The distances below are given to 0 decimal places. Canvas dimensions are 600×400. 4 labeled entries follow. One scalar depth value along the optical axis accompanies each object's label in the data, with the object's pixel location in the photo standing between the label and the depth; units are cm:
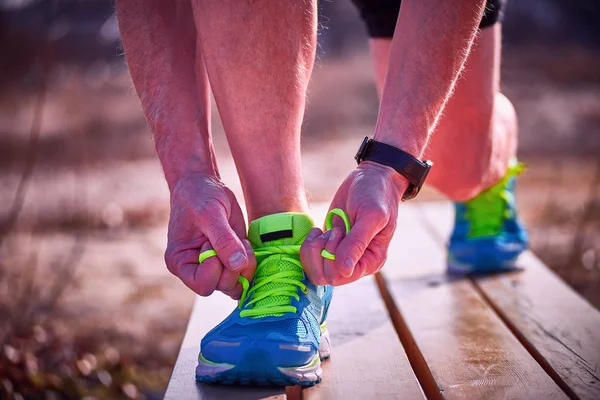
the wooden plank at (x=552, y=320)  125
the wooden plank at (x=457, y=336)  122
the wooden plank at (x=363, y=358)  121
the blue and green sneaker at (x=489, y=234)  155
